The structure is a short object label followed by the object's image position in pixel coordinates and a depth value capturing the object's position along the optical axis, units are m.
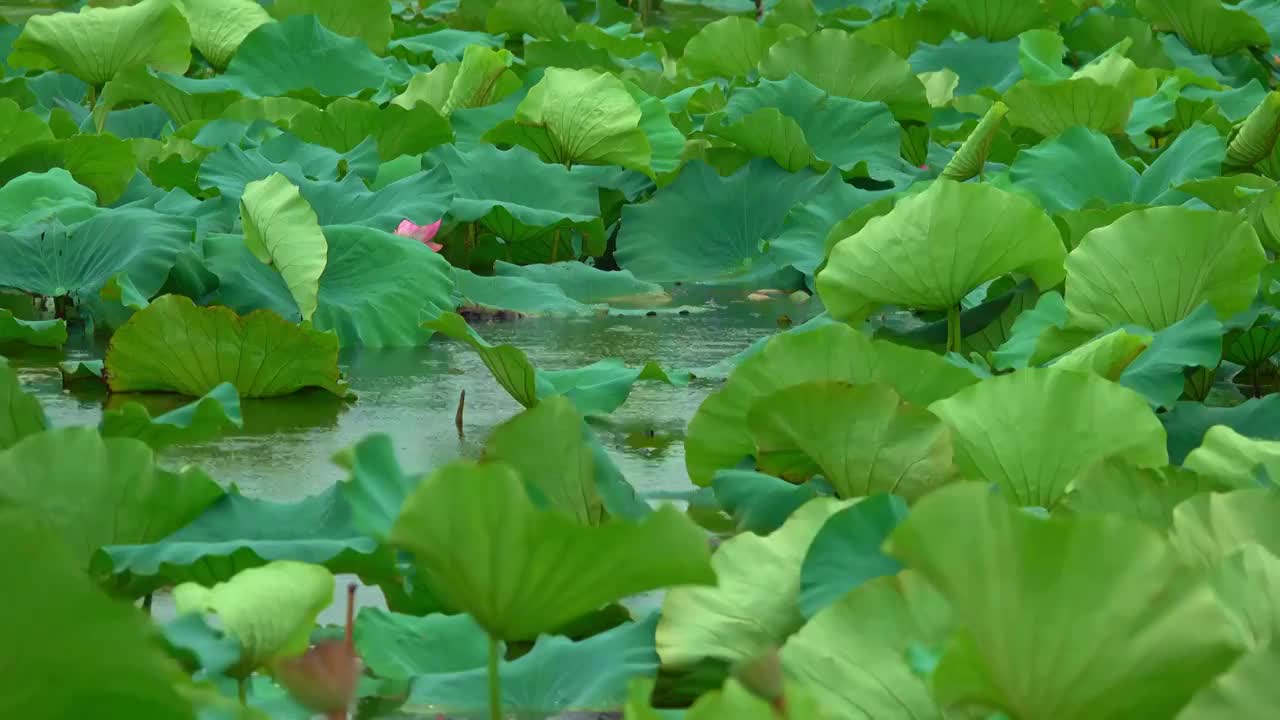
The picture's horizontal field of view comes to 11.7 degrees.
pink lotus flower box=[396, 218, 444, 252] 12.94
